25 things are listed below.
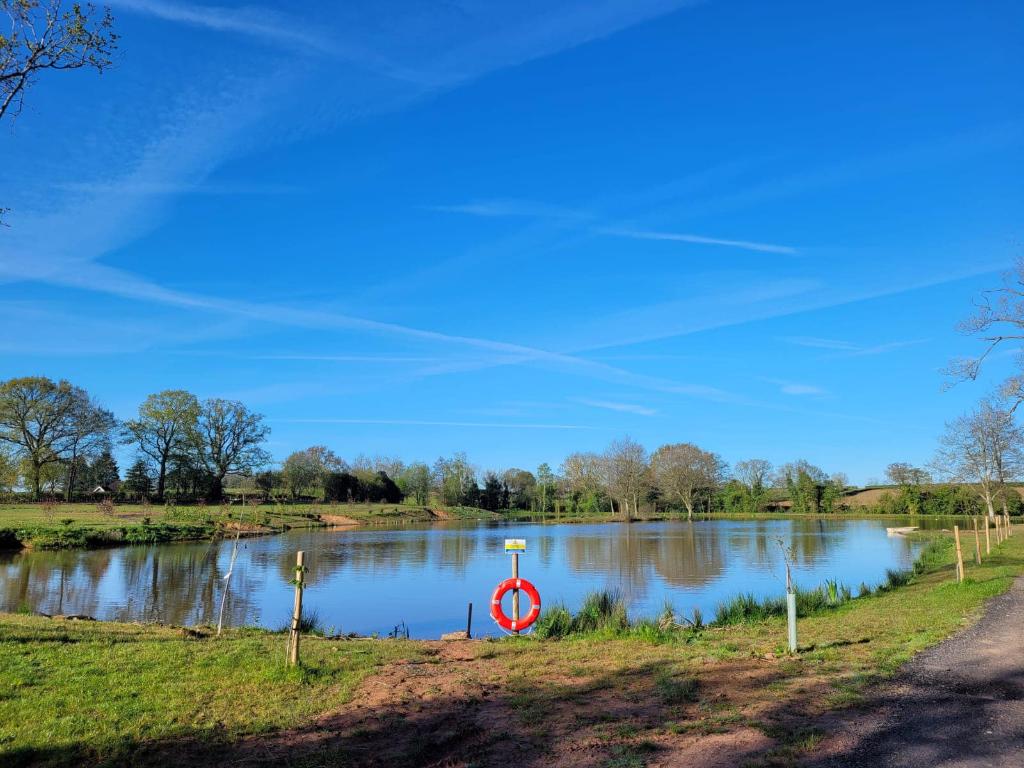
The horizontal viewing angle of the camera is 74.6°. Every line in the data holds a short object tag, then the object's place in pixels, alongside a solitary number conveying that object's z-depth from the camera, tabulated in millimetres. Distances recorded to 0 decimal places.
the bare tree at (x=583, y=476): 85519
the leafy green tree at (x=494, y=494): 90250
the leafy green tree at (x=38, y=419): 44684
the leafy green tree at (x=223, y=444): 58750
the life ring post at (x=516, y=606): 12056
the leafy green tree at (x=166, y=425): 56312
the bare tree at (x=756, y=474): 85944
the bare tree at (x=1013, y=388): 17850
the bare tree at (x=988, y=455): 39969
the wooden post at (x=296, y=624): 7934
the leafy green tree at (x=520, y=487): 93500
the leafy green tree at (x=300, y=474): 72000
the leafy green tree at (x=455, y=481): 84438
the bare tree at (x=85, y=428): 47688
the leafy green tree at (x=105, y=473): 60422
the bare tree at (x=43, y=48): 8672
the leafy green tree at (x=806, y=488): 78125
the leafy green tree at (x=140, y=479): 58375
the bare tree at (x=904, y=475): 71800
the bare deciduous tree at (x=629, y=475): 77250
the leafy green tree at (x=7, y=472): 39781
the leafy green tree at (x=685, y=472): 76375
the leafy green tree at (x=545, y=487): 88125
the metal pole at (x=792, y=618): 8250
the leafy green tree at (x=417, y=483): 86225
